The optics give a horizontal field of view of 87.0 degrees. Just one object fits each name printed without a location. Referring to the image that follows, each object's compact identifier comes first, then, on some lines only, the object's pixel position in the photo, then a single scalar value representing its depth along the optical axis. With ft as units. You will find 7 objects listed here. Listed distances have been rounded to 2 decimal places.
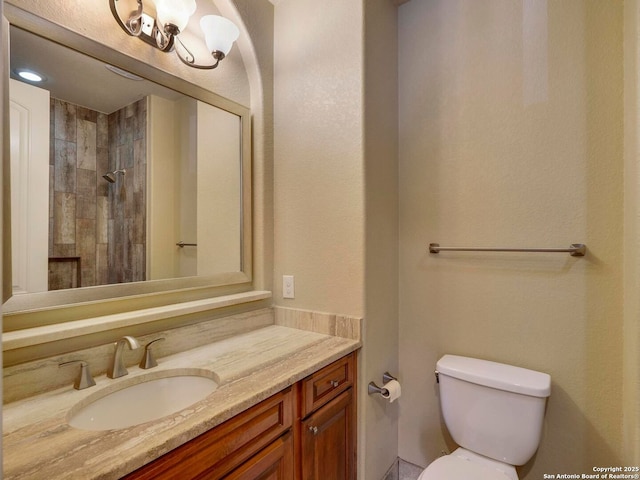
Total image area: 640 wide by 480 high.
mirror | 3.59
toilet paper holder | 5.20
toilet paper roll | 5.22
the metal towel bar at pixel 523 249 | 4.69
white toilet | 4.50
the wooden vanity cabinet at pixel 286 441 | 2.93
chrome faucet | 3.79
